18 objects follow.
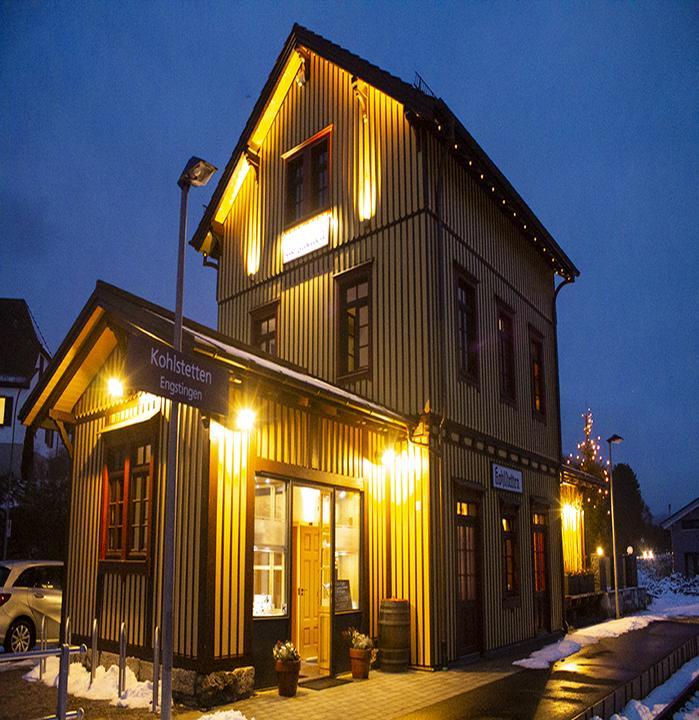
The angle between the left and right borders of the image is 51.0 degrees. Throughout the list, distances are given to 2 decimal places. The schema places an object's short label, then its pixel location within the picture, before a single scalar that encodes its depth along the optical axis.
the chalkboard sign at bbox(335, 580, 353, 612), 11.16
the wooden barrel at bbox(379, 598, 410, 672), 11.21
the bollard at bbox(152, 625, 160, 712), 8.26
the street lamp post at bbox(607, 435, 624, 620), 20.38
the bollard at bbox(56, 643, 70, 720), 5.11
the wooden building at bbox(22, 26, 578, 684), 9.67
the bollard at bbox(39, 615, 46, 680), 10.34
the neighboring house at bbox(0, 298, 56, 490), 38.38
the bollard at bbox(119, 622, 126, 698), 9.16
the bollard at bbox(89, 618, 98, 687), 9.12
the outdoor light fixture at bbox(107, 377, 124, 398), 11.30
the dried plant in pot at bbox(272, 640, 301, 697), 9.23
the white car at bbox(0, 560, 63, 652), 13.02
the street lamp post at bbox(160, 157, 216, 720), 6.52
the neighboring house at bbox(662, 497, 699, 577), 43.19
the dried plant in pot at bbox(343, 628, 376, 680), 10.57
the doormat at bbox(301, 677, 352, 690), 9.94
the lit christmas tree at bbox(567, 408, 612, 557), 36.31
